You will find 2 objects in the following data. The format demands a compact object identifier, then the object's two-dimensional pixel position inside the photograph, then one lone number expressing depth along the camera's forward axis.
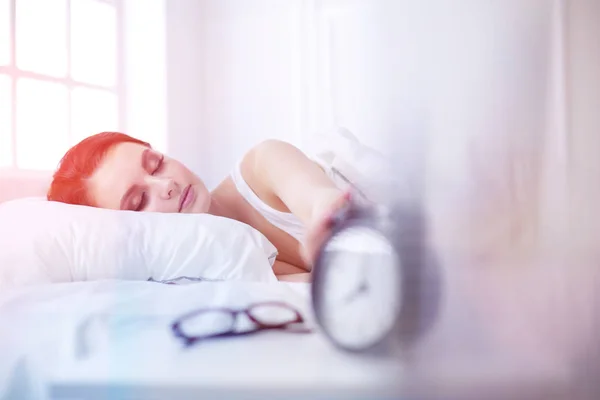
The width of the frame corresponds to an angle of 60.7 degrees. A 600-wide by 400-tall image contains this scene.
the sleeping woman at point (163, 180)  0.74
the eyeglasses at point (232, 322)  0.43
